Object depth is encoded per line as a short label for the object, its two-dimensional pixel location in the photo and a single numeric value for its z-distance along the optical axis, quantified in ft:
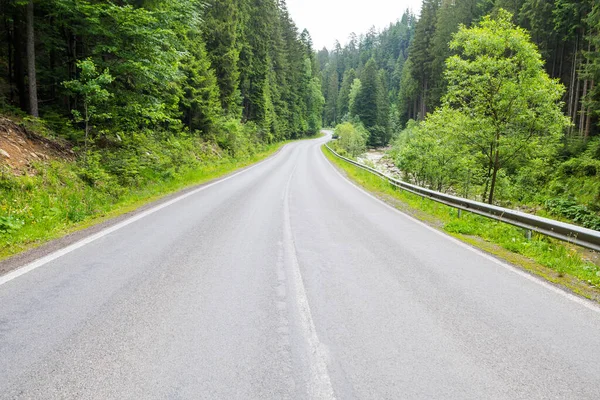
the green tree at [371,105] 228.84
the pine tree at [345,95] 345.10
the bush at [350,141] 172.65
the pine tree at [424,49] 171.73
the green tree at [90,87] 32.40
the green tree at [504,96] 40.14
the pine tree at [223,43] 96.89
